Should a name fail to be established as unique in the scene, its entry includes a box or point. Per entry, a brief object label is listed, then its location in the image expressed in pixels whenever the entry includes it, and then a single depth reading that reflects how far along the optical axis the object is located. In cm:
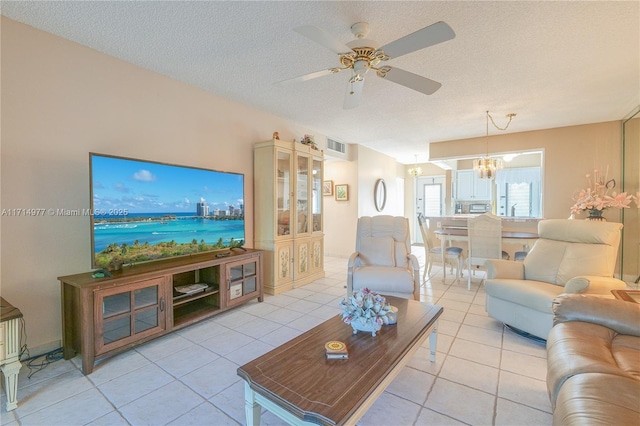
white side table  163
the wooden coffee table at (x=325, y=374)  110
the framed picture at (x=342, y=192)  629
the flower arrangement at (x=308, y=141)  430
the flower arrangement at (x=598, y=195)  379
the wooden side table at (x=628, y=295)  183
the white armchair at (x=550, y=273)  234
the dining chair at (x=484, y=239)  393
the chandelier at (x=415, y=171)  757
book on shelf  278
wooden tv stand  203
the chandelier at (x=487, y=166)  464
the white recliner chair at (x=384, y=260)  297
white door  836
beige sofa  100
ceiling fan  160
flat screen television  228
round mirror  696
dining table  398
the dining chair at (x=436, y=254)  440
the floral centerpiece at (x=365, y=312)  167
